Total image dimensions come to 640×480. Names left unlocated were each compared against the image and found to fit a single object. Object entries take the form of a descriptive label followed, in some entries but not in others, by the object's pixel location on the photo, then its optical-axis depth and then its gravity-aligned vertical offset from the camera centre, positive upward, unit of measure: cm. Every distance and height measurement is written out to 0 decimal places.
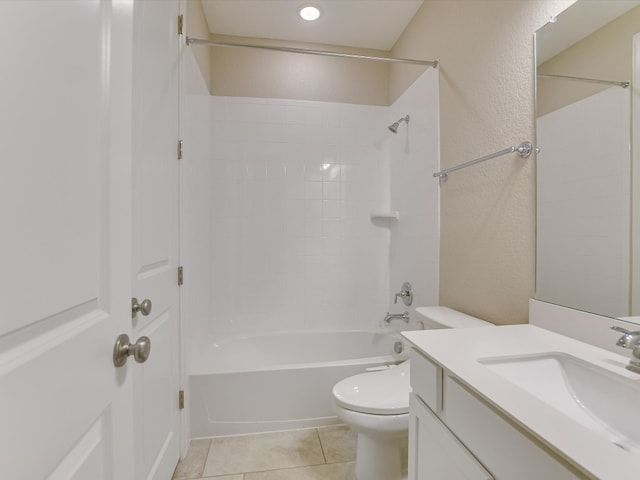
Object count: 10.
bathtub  171 -91
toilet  125 -73
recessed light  199 +150
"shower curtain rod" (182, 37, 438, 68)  179 +110
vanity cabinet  53 -43
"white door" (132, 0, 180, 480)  102 +3
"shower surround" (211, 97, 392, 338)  235 +17
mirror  85 +25
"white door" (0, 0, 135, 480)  39 +0
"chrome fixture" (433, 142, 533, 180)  117 +35
